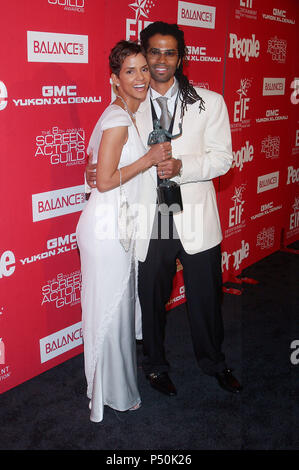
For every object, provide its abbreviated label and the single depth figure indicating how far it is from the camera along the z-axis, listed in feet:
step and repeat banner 8.66
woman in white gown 7.61
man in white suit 8.32
